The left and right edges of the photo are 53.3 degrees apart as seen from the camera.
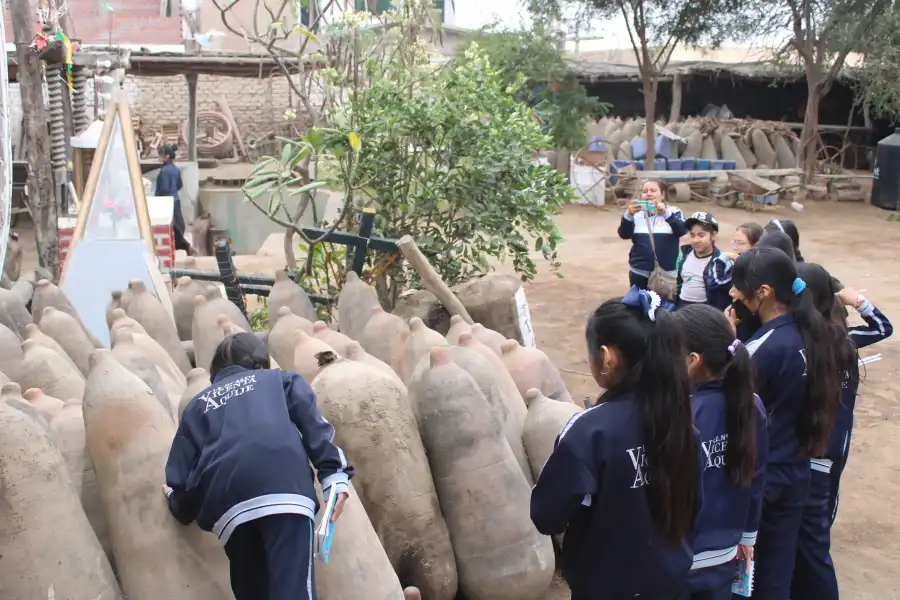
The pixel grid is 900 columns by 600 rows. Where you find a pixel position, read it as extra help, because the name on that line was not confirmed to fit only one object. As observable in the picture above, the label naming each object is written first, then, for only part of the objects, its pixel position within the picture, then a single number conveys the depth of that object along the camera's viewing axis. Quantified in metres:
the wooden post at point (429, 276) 5.11
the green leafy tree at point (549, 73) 16.41
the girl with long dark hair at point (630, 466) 2.15
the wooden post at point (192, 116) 14.79
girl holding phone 5.96
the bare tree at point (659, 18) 16.48
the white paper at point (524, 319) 5.52
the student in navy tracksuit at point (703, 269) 4.93
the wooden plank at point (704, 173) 15.86
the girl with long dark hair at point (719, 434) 2.42
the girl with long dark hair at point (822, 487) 3.19
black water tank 15.59
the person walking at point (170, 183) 10.66
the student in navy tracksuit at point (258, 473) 2.43
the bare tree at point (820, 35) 15.59
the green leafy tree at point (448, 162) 5.66
